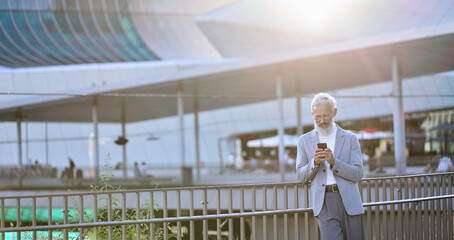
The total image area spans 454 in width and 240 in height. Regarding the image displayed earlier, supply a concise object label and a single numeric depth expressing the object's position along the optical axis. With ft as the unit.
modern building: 76.69
